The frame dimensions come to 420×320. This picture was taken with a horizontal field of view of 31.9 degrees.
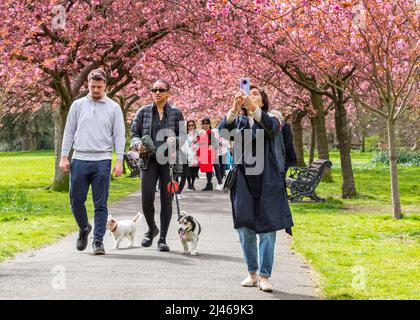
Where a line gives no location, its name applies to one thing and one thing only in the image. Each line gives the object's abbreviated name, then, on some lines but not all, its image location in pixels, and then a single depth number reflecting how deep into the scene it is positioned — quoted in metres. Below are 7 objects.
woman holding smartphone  6.27
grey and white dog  8.38
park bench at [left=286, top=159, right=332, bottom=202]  16.95
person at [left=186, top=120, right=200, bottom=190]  18.89
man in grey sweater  8.10
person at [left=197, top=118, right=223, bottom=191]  18.98
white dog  9.01
